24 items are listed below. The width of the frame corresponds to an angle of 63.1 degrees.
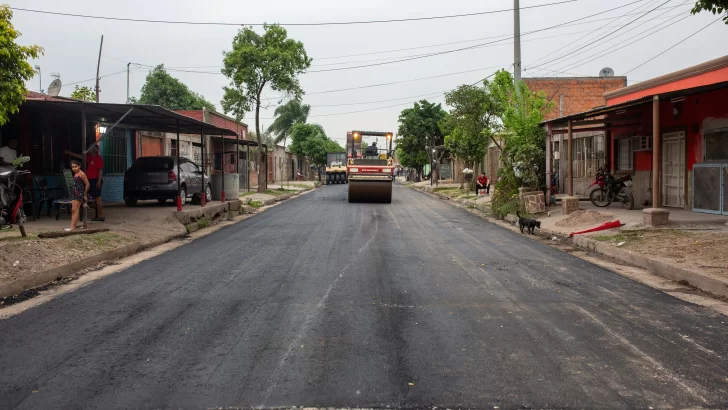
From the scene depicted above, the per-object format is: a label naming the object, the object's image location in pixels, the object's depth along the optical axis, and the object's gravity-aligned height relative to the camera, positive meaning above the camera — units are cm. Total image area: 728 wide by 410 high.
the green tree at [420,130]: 5375 +455
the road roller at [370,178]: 2527 +6
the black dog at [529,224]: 1477 -115
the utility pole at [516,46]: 2106 +470
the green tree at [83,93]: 3562 +557
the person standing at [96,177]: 1374 +14
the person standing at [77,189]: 1171 -12
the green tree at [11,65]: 936 +193
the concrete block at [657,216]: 1290 -88
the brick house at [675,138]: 1455 +112
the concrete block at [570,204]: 1697 -77
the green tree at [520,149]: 2003 +99
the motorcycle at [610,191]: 1770 -43
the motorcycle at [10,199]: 1014 -27
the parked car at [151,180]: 1786 +7
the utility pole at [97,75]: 3571 +651
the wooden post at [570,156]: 1796 +65
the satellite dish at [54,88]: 1783 +288
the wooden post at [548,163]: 1939 +47
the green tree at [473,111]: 2766 +318
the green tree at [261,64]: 3044 +609
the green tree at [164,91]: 5597 +866
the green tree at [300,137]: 6669 +493
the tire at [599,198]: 1808 -65
